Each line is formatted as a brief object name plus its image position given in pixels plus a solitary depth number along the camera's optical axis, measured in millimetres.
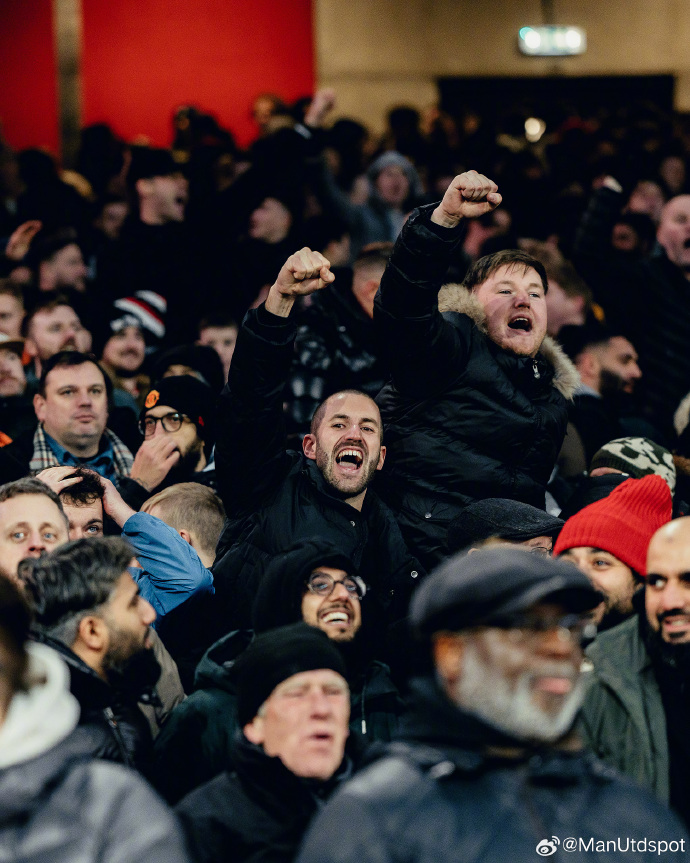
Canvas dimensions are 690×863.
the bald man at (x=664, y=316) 12820
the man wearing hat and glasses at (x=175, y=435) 9641
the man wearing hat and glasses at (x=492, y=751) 3932
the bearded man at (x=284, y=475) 7652
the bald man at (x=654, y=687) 5820
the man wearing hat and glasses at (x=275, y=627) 6289
